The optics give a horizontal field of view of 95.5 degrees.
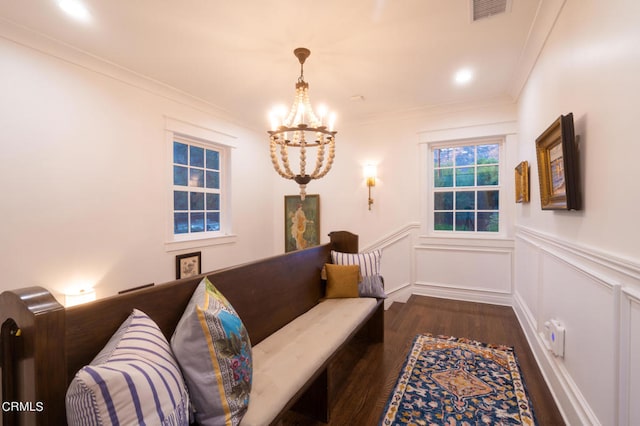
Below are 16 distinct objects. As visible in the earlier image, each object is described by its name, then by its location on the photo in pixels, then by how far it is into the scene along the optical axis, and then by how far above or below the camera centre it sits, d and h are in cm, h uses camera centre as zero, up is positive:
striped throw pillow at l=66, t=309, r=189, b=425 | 80 -52
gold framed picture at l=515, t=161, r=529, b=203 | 277 +27
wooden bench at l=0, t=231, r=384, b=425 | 91 -54
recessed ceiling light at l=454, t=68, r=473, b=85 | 295 +140
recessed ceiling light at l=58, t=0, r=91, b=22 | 199 +143
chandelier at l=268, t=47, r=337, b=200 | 222 +63
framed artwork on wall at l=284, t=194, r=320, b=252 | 476 -19
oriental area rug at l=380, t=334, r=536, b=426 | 173 -123
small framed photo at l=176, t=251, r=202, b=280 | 339 -64
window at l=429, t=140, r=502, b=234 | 381 +31
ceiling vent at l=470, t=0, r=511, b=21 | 198 +141
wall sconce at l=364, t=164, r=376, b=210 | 425 +53
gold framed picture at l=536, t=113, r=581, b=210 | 155 +25
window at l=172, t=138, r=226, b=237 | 362 +30
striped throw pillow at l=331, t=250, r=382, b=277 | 278 -49
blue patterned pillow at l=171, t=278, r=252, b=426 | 113 -62
